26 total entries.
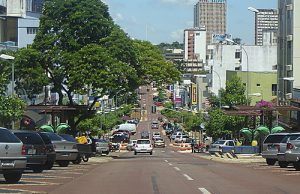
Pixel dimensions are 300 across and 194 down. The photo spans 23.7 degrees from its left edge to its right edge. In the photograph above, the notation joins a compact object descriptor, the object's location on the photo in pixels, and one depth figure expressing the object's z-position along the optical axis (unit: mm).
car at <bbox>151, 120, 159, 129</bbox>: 152825
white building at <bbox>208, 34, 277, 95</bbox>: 107656
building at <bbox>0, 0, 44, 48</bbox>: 90062
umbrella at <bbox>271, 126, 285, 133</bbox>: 51825
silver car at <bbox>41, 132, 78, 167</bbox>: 33906
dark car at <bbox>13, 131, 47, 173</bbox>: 27036
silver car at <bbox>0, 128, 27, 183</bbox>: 21266
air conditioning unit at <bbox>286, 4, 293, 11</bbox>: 68581
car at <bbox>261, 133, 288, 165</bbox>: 35500
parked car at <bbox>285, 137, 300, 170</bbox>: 29594
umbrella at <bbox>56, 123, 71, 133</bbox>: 49181
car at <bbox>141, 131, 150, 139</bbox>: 109625
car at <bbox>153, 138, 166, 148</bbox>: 94938
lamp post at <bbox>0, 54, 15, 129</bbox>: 42281
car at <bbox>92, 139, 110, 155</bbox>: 52812
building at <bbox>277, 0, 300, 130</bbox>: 67875
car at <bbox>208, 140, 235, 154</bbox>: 59791
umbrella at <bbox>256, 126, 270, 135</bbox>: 53781
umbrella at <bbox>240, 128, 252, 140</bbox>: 59553
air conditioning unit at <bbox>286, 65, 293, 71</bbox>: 68812
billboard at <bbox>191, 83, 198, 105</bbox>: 148625
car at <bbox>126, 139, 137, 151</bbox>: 81062
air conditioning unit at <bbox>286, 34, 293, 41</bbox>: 68438
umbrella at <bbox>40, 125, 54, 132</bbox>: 47844
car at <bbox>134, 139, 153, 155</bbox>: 61156
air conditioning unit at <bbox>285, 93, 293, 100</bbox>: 67312
